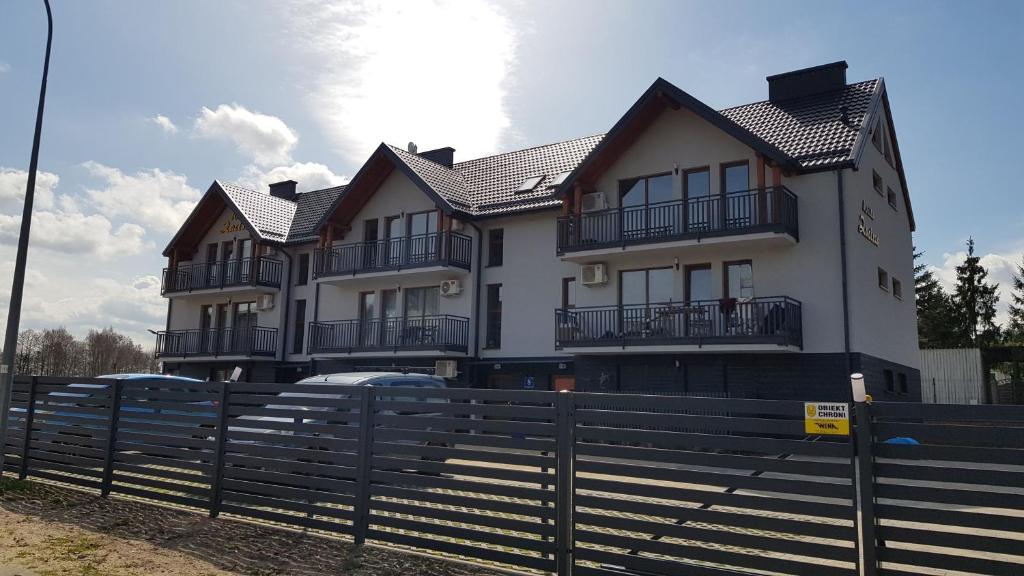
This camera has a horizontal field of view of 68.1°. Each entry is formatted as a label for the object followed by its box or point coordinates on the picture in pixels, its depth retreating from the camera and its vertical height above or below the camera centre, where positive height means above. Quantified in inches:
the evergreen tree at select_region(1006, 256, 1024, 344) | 1665.4 +200.8
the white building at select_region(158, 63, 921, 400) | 703.7 +149.5
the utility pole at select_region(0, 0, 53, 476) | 416.5 +51.3
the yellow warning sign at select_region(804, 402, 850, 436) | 186.5 -3.7
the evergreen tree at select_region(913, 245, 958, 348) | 1636.3 +174.8
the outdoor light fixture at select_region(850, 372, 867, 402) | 193.9 +4.1
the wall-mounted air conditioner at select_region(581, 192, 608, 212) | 812.6 +208.4
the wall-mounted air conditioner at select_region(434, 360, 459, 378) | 907.4 +30.7
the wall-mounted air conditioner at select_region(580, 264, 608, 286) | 807.7 +130.6
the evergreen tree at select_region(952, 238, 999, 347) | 1664.6 +211.2
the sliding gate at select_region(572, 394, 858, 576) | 188.9 -22.9
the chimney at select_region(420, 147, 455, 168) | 1137.4 +355.6
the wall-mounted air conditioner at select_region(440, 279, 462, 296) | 936.3 +131.8
